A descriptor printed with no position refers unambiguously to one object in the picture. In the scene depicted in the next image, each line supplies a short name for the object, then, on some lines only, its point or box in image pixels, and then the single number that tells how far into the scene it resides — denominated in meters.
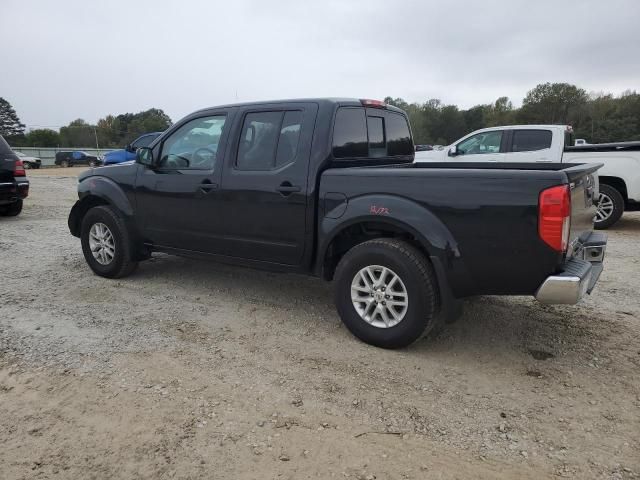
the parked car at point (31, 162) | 34.18
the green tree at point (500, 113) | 69.88
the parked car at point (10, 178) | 9.37
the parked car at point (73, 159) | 42.44
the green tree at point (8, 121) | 82.31
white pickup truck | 8.59
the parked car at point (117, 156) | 21.95
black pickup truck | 3.20
